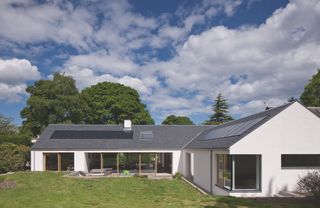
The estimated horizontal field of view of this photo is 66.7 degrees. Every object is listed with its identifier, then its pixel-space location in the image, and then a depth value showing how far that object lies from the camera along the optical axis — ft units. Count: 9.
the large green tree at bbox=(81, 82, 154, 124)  118.16
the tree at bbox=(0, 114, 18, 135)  110.68
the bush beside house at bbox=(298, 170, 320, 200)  32.99
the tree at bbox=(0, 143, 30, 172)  70.38
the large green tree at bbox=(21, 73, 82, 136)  100.78
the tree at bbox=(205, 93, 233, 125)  148.90
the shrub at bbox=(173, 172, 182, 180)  64.82
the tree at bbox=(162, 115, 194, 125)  161.16
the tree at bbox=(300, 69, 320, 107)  90.97
